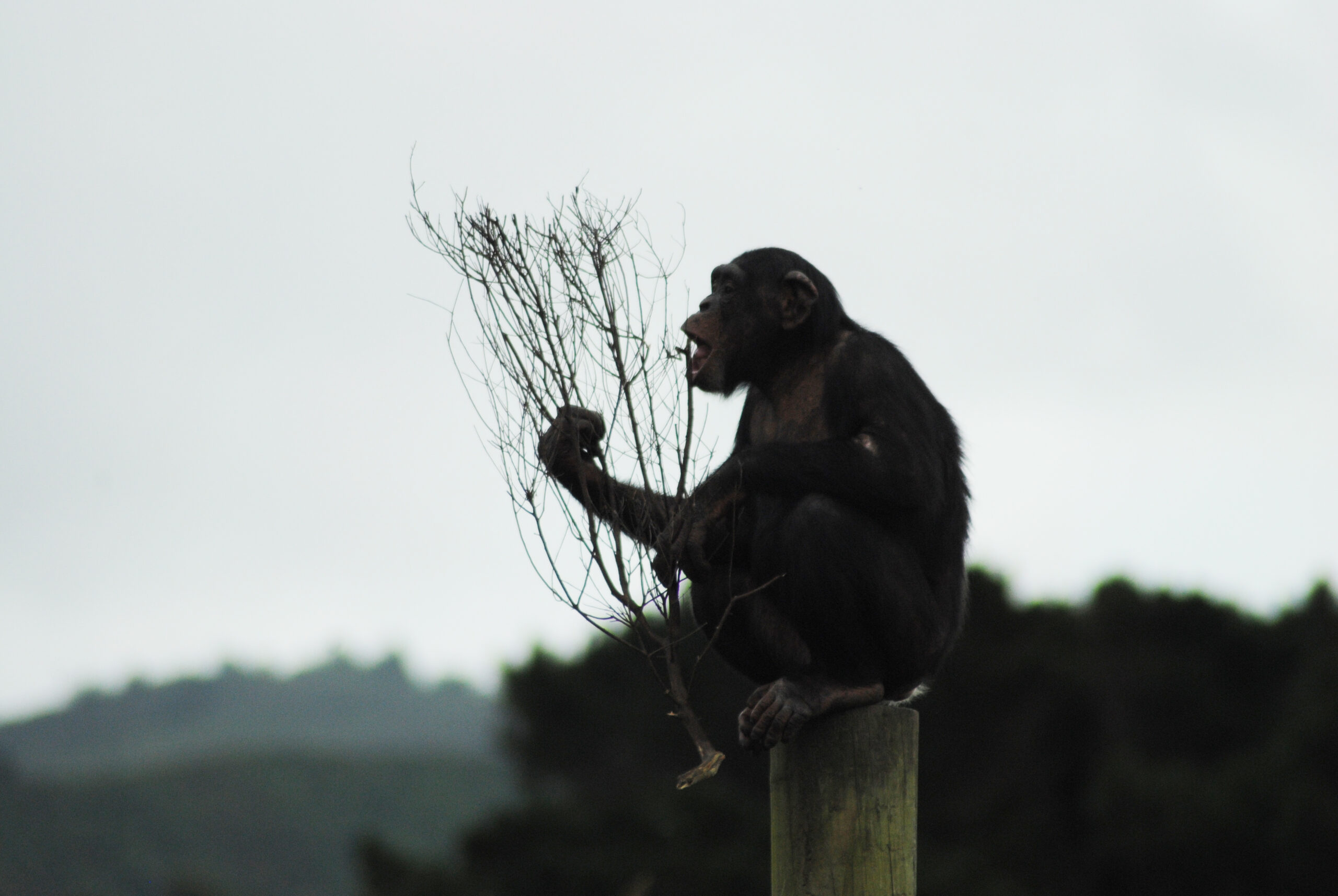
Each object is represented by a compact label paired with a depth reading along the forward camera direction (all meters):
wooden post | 9.82
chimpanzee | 10.20
